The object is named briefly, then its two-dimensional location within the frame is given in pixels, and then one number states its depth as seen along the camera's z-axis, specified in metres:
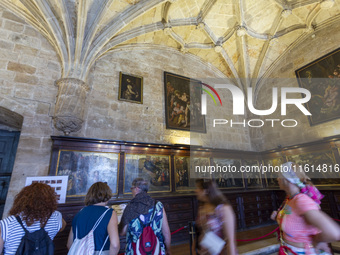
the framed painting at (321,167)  6.34
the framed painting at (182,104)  7.39
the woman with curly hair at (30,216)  1.71
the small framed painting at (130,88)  6.65
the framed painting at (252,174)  7.88
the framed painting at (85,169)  4.84
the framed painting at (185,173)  6.37
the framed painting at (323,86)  6.89
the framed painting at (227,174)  7.27
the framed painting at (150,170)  5.61
